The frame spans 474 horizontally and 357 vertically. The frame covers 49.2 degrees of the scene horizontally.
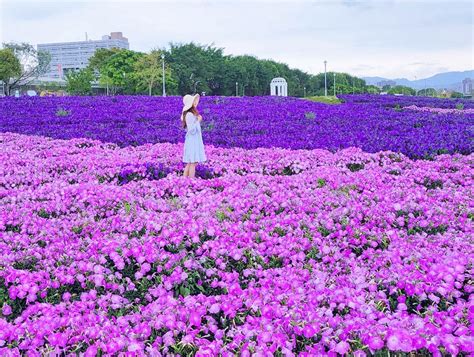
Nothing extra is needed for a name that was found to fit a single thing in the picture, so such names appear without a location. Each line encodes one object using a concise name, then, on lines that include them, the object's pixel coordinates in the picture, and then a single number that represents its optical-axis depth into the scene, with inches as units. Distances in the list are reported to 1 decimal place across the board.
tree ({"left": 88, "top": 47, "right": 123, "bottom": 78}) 3264.3
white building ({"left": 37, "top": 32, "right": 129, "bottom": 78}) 6796.3
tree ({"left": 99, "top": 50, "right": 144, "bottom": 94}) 2600.9
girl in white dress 372.2
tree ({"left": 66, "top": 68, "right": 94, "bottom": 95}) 2151.8
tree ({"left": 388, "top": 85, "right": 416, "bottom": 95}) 4331.2
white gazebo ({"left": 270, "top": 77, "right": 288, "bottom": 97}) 2807.6
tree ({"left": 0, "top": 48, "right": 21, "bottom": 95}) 2298.2
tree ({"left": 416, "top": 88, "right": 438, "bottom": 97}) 4586.4
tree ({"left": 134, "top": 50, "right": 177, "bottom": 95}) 2432.5
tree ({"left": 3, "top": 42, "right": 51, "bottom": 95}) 2714.1
